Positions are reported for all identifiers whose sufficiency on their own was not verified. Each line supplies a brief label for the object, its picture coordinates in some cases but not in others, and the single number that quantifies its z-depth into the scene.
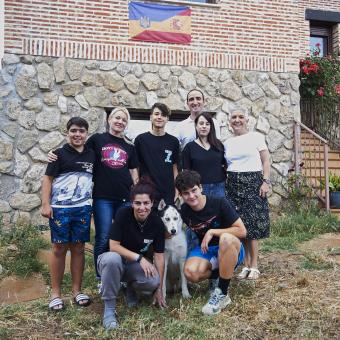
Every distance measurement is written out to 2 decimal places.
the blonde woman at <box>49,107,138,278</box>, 4.00
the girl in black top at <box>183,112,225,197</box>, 4.21
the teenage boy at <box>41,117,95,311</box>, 3.65
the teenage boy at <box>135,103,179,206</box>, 4.20
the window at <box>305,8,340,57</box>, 11.50
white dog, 3.72
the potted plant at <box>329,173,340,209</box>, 7.95
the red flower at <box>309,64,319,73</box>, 9.13
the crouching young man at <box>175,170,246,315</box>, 3.52
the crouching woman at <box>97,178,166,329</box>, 3.39
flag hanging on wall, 7.31
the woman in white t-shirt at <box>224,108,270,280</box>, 4.37
